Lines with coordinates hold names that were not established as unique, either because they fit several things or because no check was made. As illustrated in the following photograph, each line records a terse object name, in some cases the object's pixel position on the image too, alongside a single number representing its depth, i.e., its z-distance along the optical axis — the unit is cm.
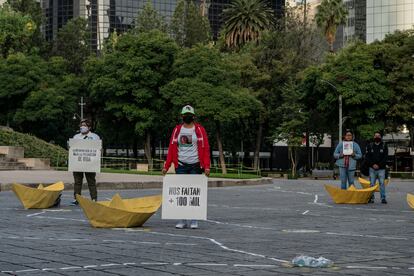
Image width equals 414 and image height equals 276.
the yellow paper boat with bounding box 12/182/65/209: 1589
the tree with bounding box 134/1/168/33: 7612
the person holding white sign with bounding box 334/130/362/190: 2006
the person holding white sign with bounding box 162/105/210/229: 1257
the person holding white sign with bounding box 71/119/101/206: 1672
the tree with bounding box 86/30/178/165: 5753
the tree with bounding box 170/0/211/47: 7950
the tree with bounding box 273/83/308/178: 6238
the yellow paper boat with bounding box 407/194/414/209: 1590
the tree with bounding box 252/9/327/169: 6530
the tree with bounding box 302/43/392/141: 5756
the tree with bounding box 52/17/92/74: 8031
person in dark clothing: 1967
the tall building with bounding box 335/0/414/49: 10356
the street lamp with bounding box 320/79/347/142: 5577
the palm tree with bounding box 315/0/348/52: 8362
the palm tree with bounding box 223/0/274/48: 8206
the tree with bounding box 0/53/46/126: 6644
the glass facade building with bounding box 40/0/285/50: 12769
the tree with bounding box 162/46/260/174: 5597
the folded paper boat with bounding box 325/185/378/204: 1922
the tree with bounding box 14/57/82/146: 6531
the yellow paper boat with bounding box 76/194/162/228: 1176
